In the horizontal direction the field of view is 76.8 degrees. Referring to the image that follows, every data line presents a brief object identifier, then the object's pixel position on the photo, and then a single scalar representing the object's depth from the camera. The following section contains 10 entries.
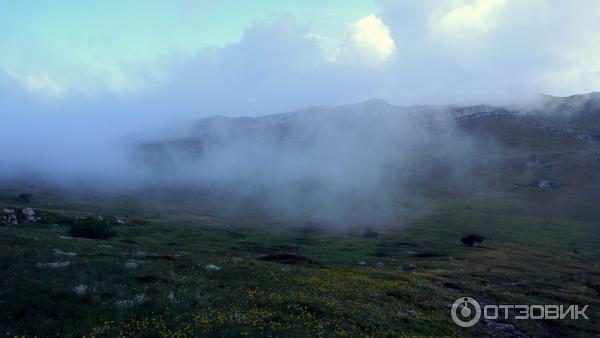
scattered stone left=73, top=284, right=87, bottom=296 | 17.95
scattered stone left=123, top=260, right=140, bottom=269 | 26.17
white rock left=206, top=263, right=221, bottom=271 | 30.47
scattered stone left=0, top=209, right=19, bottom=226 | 66.84
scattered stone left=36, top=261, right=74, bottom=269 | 22.98
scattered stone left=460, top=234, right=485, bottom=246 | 94.00
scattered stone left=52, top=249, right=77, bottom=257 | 29.00
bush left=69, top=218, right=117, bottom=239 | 59.34
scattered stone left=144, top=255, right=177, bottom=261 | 33.58
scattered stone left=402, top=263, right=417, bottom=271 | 54.89
